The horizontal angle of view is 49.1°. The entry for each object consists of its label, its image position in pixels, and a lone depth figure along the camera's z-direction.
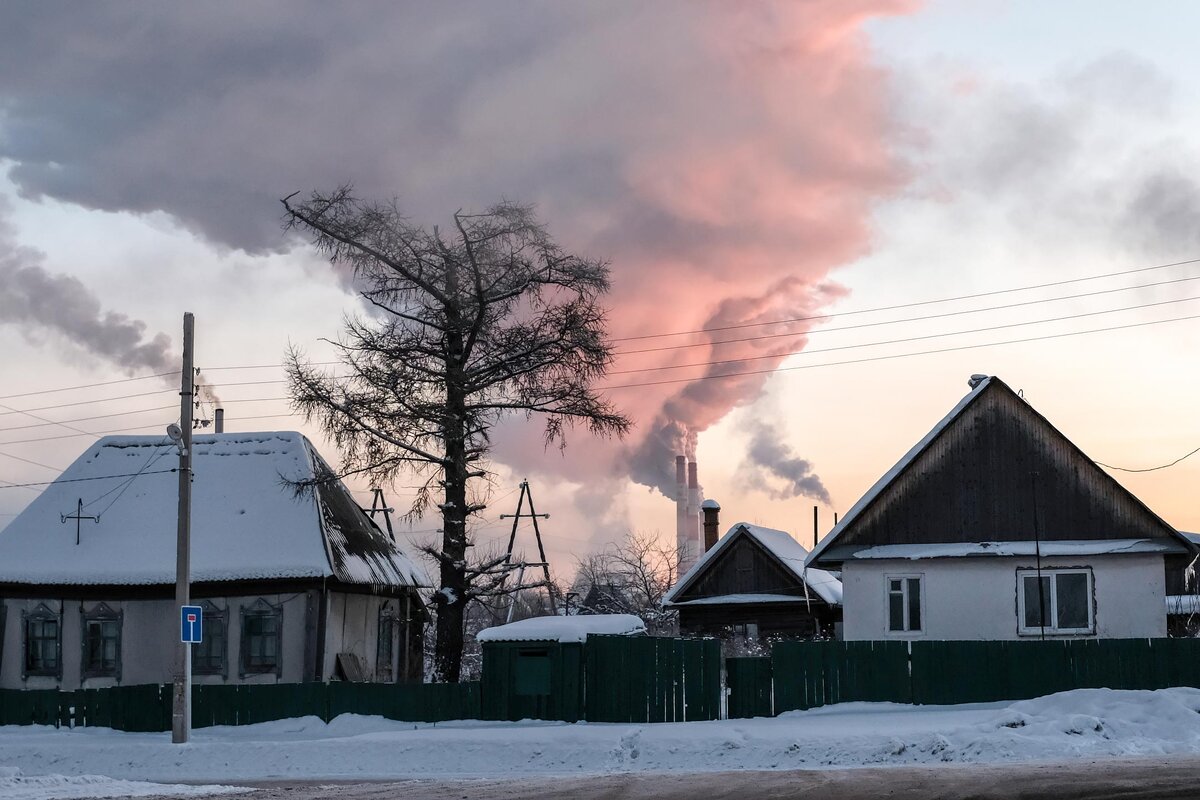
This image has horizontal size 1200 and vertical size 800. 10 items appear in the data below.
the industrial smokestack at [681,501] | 114.19
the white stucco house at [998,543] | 28.41
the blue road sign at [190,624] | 25.27
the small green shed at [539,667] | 26.58
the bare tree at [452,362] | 31.34
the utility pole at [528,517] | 46.15
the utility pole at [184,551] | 25.14
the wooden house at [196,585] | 31.80
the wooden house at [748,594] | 48.84
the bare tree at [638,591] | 60.80
